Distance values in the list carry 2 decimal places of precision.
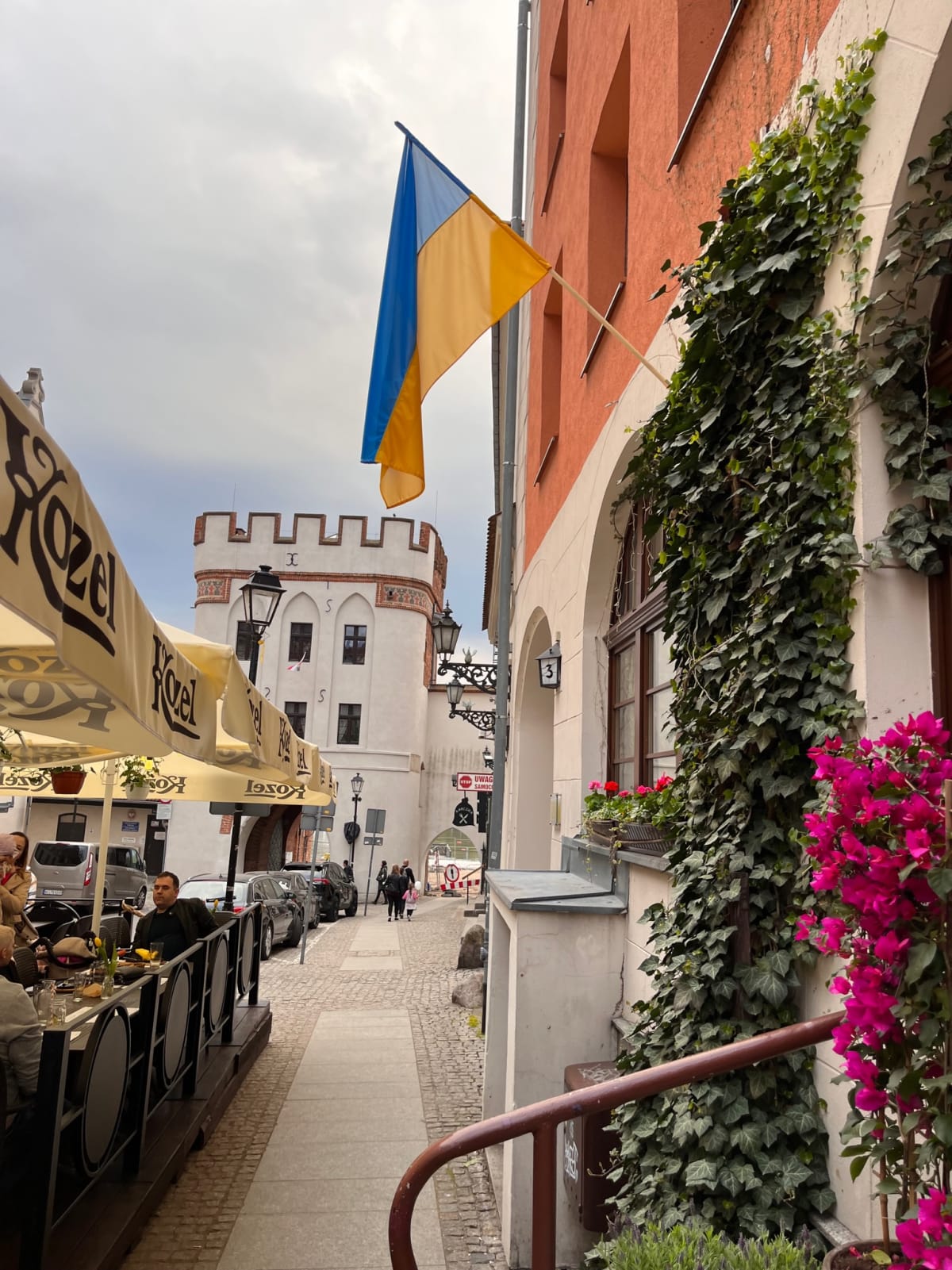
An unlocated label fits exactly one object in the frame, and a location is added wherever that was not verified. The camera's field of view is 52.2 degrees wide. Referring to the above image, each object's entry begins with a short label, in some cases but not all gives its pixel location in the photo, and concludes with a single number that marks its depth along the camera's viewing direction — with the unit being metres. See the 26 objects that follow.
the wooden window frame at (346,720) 36.34
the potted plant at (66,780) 8.48
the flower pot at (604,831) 5.20
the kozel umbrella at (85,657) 2.32
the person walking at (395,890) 26.45
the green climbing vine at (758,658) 2.94
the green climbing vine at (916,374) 2.71
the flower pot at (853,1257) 2.08
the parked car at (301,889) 19.89
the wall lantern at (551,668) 8.51
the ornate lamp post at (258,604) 10.62
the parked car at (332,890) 24.86
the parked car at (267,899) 16.16
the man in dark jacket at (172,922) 7.25
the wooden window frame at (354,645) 37.09
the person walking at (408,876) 29.32
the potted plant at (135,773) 8.58
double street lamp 17.00
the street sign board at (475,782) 23.36
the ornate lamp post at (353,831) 34.50
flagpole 4.30
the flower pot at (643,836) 4.42
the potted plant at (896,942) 1.88
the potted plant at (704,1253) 2.40
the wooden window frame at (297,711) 36.34
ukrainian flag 5.02
